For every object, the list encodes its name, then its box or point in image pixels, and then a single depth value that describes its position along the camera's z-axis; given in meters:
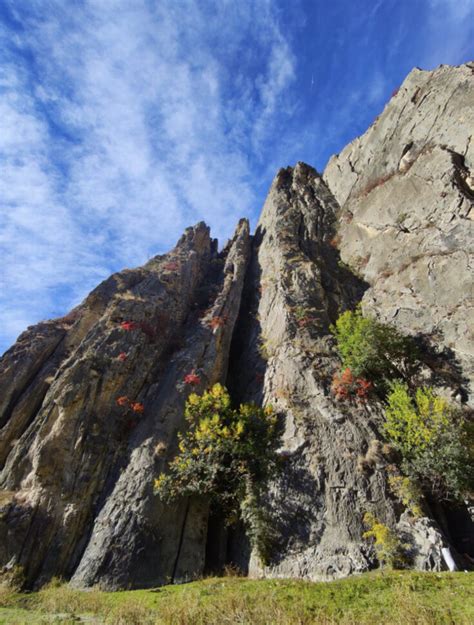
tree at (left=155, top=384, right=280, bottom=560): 14.30
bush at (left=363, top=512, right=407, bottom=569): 11.20
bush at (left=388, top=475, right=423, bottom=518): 12.82
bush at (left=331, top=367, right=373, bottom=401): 17.90
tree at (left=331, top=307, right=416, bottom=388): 19.02
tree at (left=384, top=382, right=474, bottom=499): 13.01
